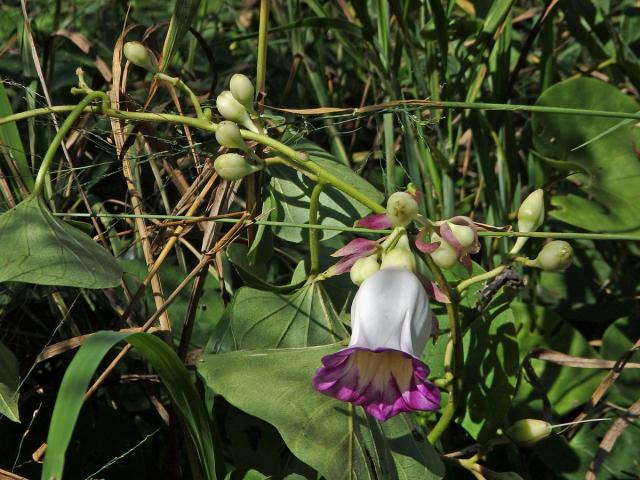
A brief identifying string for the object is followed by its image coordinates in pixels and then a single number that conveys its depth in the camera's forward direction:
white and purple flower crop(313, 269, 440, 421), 0.37
